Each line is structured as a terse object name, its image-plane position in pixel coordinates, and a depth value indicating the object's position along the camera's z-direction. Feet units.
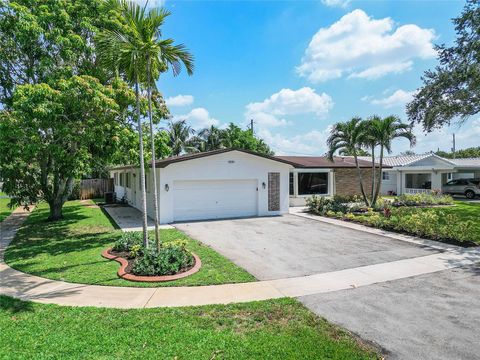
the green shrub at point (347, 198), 69.26
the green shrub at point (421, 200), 68.44
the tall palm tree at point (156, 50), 24.38
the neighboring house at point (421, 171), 86.28
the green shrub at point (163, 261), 23.59
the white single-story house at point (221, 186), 47.91
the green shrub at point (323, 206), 56.59
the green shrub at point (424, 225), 35.73
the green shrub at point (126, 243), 30.25
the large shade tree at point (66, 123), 30.99
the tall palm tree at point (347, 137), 58.44
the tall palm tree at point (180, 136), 122.52
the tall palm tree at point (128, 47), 24.14
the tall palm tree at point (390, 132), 55.98
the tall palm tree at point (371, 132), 56.39
